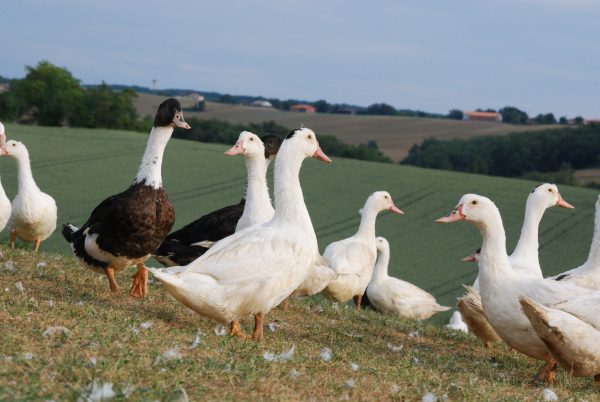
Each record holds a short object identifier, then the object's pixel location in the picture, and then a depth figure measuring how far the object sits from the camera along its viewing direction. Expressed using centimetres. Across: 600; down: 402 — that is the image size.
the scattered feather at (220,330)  837
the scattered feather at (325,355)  747
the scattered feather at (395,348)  945
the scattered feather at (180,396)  504
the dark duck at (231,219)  1126
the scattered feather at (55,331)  650
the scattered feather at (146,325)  761
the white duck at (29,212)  1602
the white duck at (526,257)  1062
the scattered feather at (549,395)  728
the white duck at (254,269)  804
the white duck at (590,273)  1111
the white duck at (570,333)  786
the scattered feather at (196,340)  691
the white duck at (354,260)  1570
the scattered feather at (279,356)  674
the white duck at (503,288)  858
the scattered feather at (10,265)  1096
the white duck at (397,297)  1775
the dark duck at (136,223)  1016
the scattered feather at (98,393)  483
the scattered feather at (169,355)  592
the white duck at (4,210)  1402
